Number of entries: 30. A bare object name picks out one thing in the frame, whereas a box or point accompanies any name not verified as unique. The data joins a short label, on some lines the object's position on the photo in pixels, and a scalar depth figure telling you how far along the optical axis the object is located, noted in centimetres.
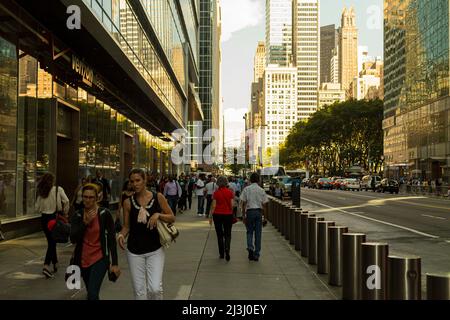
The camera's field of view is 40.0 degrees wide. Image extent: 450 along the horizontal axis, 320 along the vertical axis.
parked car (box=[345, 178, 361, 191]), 7506
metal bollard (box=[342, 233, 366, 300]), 820
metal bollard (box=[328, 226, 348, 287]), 963
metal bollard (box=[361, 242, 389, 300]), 728
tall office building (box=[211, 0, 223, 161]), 13225
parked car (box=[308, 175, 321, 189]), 9279
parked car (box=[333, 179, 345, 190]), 7981
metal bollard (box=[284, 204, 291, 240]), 1617
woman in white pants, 614
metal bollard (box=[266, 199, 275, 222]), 2274
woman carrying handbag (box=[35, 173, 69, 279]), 1052
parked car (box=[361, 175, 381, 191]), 7206
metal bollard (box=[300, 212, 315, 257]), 1321
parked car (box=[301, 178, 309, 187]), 10084
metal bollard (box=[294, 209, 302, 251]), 1432
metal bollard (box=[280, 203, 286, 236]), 1775
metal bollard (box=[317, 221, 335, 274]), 1077
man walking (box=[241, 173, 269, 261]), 1257
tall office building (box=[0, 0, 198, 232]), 1583
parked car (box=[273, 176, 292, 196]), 4801
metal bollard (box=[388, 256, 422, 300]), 661
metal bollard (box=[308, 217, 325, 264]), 1209
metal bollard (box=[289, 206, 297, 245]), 1537
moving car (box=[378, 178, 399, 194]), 6444
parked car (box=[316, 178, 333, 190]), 8479
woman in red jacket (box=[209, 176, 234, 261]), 1268
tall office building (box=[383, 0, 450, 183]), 7294
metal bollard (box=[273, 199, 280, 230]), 2024
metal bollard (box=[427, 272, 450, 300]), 562
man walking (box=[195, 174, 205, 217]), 2700
